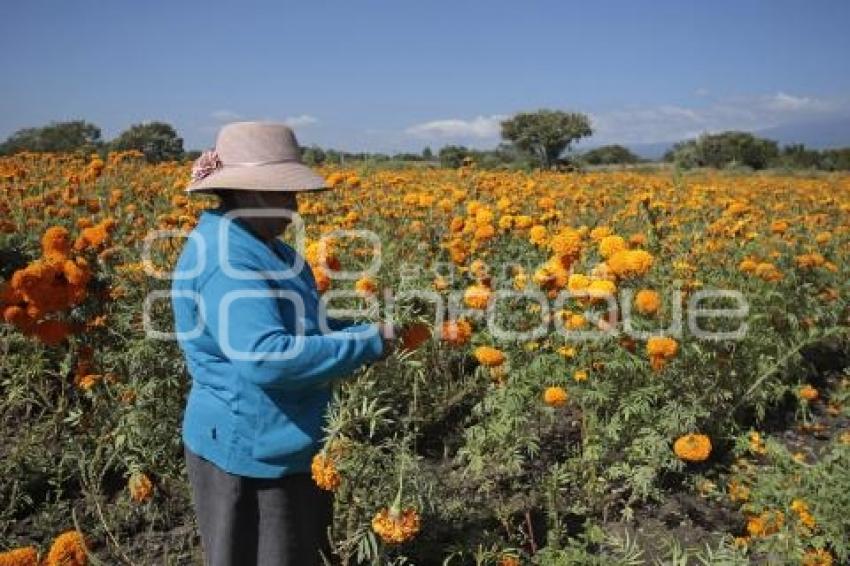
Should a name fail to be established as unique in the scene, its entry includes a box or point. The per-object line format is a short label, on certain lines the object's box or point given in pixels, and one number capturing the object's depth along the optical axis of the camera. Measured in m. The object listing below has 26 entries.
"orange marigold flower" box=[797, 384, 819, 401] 3.96
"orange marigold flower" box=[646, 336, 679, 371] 2.85
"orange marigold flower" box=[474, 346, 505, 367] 2.85
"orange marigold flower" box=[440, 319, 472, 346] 2.53
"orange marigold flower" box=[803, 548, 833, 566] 2.34
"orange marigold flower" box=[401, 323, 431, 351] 2.19
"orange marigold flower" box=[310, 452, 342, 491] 1.79
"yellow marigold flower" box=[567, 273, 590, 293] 2.95
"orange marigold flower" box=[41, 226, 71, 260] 3.08
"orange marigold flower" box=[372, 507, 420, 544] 1.90
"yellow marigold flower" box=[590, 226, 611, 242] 3.84
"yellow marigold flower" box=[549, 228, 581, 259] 3.28
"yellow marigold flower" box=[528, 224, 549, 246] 4.30
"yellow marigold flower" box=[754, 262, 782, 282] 4.10
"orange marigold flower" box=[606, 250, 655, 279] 2.88
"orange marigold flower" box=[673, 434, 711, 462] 2.77
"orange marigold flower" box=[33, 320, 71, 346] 3.03
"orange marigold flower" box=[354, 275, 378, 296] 2.67
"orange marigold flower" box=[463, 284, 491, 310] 2.93
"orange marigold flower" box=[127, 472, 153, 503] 2.62
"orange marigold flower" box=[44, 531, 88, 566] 1.81
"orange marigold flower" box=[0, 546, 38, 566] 1.71
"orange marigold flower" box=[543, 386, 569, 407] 2.81
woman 1.78
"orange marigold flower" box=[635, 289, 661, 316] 2.97
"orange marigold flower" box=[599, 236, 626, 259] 3.15
